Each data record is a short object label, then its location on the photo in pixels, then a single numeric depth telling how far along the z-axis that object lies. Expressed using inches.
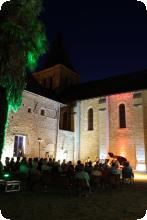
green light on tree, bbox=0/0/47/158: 278.7
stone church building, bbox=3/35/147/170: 574.7
